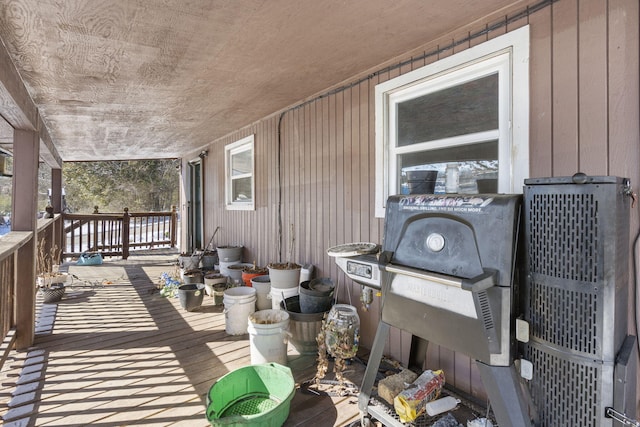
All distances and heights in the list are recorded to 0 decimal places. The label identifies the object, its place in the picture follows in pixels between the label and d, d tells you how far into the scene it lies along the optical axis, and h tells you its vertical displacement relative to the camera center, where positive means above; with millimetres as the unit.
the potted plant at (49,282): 4344 -929
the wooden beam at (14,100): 2270 +893
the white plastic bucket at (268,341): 2457 -941
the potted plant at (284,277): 3268 -620
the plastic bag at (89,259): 6981 -956
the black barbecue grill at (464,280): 1300 -273
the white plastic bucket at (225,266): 4838 -765
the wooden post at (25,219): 3018 -48
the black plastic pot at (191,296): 3949 -980
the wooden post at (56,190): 6496 +469
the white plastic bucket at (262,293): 3656 -868
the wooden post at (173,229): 9460 -440
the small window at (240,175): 4973 +616
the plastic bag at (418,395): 1744 -998
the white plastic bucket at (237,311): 3232 -951
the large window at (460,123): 1905 +607
